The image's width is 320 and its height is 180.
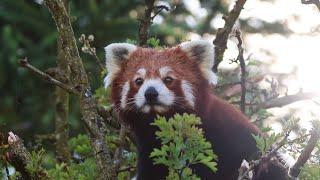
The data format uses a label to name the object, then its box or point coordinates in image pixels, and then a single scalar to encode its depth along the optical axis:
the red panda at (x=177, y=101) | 9.77
